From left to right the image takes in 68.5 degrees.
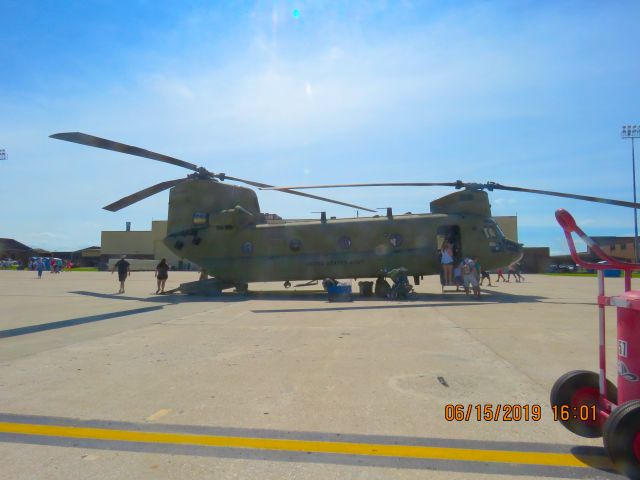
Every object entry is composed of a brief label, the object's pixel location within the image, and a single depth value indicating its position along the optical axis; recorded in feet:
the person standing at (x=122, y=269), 61.25
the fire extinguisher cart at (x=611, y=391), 9.25
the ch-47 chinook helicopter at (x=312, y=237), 52.34
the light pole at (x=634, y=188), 150.30
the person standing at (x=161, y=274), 58.70
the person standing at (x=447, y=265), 51.93
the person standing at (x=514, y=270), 94.89
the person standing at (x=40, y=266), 101.19
